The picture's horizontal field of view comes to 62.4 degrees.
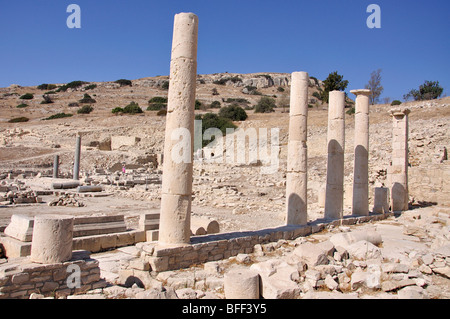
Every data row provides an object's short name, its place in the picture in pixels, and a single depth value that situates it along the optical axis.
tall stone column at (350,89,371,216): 13.73
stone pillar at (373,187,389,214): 14.68
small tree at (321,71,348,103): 49.72
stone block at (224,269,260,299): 5.52
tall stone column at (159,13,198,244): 7.14
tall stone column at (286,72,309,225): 10.48
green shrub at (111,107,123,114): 58.44
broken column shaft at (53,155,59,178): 25.34
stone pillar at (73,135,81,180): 24.33
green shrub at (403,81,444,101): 53.28
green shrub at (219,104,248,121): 52.00
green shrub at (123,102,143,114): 58.46
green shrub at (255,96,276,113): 57.16
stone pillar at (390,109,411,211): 16.02
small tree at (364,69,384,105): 53.51
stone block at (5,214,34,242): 7.18
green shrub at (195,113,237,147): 46.19
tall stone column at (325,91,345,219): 12.31
